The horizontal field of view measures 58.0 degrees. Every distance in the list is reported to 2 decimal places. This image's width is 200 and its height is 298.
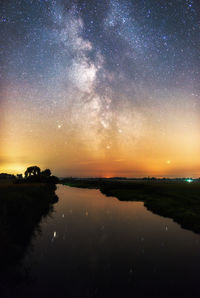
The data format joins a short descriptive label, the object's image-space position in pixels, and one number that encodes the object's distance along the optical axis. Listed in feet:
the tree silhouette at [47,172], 408.96
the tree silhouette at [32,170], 327.26
